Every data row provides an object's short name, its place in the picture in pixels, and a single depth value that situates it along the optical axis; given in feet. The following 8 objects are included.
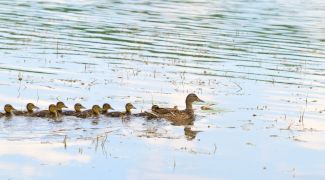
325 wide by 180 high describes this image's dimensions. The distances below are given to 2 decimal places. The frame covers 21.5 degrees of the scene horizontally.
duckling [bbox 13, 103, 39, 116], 55.21
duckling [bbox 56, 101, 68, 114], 55.98
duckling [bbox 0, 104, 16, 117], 54.51
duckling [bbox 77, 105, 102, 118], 55.62
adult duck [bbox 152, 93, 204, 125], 57.57
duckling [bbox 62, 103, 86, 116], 56.24
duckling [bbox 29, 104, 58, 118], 54.75
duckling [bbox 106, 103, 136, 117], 56.45
